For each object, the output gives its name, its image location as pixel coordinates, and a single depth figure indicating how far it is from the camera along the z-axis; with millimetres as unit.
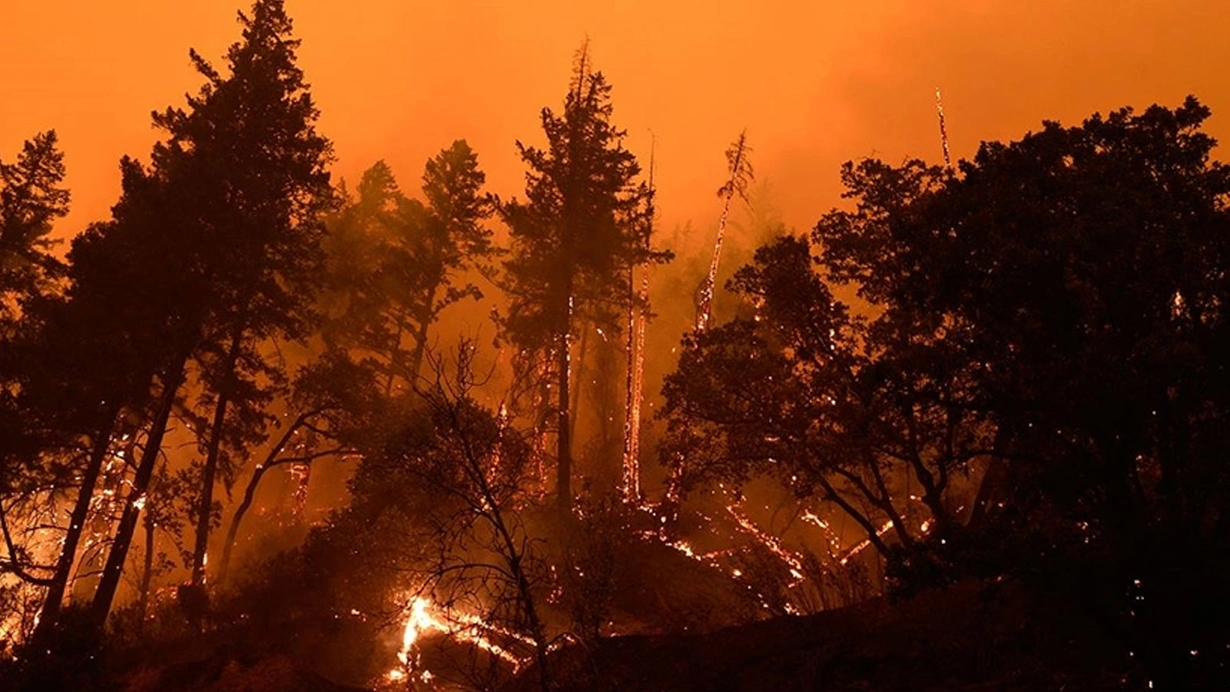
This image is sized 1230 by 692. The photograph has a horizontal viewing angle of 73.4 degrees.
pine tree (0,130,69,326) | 23250
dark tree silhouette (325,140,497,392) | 37719
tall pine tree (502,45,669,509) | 31312
